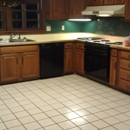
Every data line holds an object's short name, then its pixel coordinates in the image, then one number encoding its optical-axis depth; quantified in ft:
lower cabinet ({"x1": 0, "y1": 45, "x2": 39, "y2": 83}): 14.94
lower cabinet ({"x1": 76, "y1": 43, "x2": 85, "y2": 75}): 17.23
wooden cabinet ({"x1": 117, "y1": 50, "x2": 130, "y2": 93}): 13.35
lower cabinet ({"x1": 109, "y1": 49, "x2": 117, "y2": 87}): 14.12
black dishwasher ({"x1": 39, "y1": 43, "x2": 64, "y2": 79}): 16.34
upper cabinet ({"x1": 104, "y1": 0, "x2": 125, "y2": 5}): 14.42
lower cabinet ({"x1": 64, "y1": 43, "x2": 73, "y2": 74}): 17.48
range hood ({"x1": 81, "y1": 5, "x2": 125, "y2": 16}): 14.20
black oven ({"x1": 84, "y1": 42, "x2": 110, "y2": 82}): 14.74
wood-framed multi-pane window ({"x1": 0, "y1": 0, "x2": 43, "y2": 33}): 16.49
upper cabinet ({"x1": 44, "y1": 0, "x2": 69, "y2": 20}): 17.25
